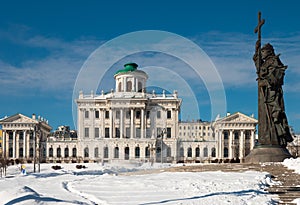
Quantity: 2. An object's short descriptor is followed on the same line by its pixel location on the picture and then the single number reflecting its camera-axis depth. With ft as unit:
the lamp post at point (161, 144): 244.03
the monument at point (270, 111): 85.50
